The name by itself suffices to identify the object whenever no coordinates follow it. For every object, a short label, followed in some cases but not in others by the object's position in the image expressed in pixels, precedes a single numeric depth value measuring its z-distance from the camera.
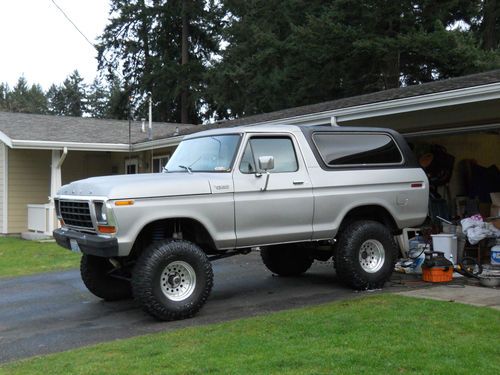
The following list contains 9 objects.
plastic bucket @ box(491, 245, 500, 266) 9.48
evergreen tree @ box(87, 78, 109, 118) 94.94
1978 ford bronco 6.64
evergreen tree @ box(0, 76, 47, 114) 91.07
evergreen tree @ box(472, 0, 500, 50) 25.80
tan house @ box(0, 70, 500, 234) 9.81
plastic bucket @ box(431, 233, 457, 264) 9.80
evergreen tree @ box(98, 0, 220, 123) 41.22
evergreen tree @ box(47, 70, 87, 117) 96.50
